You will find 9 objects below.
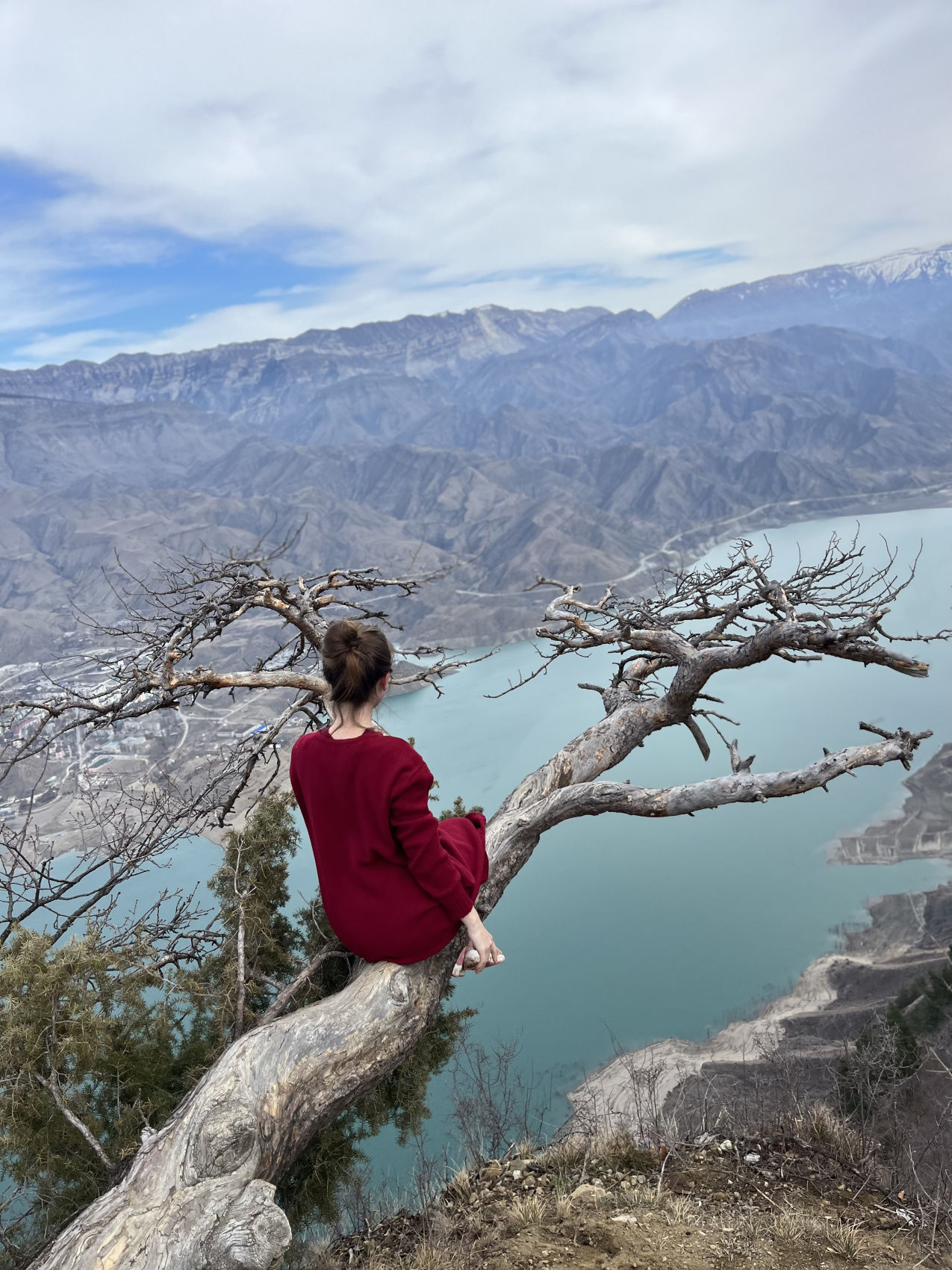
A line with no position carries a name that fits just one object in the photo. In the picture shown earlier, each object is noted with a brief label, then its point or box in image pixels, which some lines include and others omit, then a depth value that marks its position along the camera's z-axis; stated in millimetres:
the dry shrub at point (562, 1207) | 2771
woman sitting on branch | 2043
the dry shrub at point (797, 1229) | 2531
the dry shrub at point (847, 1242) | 2457
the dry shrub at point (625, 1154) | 3264
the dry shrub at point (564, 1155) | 3264
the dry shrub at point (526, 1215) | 2748
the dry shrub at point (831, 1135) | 3363
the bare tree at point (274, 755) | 1930
